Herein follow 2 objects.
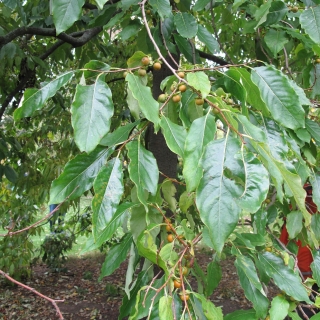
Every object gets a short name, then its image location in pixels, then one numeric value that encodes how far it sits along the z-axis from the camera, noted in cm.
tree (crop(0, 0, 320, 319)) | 73
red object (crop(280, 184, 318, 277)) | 252
